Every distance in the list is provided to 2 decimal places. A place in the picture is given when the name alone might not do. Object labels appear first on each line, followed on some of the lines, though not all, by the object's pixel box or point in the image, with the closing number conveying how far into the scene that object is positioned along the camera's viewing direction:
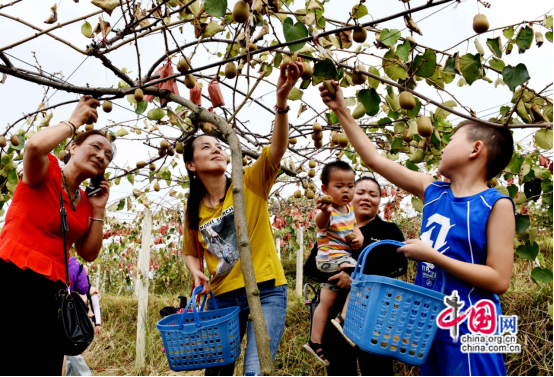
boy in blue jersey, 0.99
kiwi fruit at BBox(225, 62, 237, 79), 1.39
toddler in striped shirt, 1.96
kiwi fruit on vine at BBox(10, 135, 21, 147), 2.02
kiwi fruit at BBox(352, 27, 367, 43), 1.07
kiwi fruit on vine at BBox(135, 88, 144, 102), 1.43
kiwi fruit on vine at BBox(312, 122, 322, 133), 1.78
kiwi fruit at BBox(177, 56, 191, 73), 1.46
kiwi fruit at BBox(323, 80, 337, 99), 1.27
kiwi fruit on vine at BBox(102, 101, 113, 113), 1.71
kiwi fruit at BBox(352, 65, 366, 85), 1.13
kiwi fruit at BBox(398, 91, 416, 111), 1.15
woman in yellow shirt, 1.44
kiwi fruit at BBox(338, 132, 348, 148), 1.60
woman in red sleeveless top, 1.36
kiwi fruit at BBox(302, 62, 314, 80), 1.25
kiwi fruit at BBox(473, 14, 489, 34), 1.10
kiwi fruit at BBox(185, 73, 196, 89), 1.53
